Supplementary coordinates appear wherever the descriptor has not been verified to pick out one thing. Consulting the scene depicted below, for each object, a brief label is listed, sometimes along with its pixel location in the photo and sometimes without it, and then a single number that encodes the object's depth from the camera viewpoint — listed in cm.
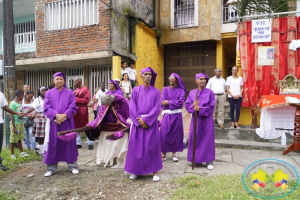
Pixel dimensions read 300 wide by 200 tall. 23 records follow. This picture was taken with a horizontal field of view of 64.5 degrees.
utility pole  610
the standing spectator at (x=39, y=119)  563
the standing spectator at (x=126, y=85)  849
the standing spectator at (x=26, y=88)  660
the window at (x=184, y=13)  1144
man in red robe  638
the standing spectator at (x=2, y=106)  468
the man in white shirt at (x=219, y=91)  689
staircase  627
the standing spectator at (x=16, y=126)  564
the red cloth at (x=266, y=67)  706
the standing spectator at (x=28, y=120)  595
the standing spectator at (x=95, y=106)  771
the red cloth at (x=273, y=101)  588
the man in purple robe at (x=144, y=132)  410
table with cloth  621
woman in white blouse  698
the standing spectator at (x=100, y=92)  754
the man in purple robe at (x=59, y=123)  450
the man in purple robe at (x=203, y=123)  472
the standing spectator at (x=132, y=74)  923
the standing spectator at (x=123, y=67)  905
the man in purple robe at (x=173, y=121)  525
